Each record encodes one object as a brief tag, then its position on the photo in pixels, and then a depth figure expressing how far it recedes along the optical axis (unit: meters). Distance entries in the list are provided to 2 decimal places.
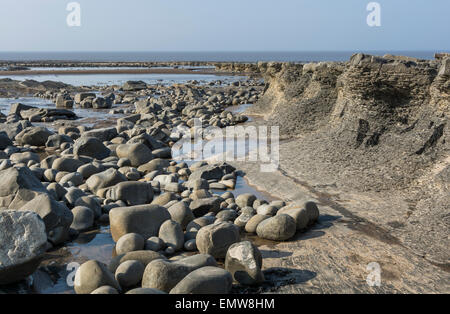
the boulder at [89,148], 12.64
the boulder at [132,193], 8.55
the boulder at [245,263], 5.32
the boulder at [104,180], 9.36
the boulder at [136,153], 12.16
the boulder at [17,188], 7.27
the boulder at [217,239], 6.19
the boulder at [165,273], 4.97
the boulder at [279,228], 6.75
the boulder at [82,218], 7.32
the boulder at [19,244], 4.89
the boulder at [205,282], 4.65
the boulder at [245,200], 8.38
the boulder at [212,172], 10.59
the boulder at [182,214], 7.40
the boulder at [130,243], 6.21
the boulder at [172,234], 6.51
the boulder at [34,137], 14.91
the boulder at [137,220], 6.79
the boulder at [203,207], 8.02
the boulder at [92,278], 4.96
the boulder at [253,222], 7.19
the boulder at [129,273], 5.29
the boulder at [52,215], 6.48
